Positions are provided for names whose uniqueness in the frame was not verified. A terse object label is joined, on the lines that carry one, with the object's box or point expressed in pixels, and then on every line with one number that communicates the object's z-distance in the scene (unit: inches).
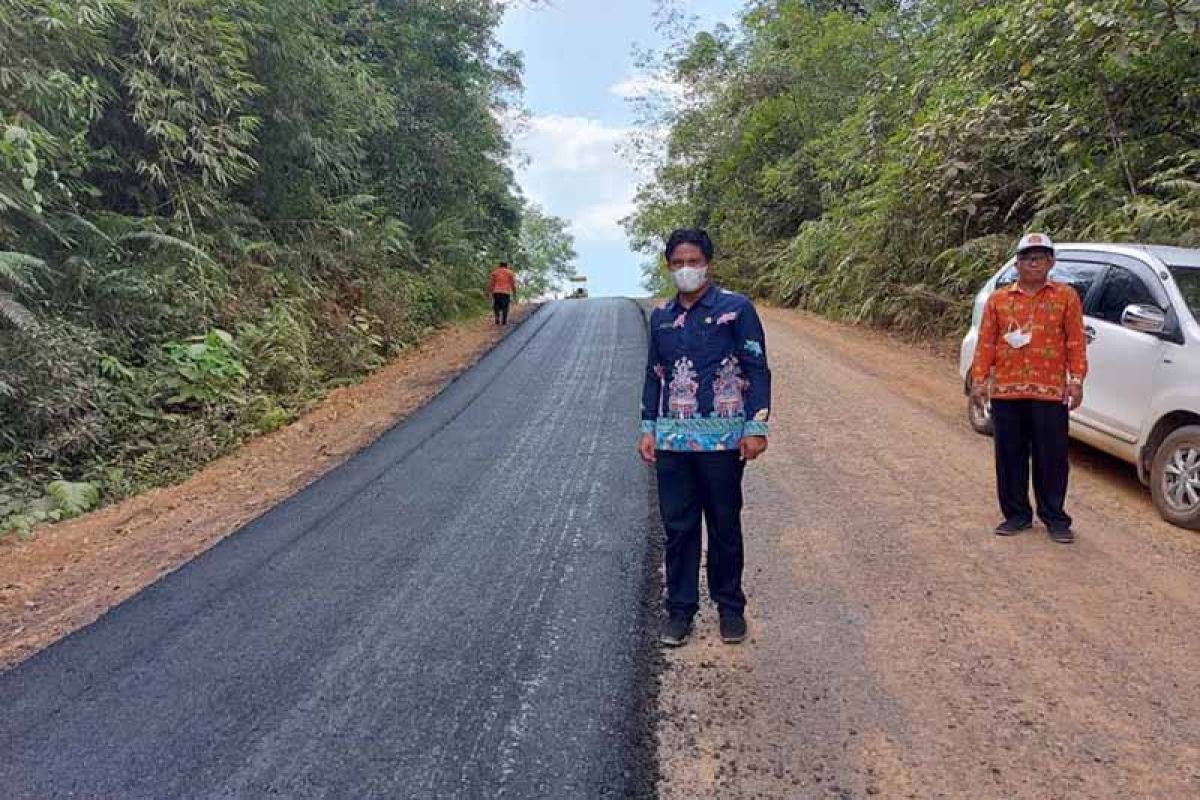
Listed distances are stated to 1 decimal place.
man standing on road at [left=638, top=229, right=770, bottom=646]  132.3
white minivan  190.9
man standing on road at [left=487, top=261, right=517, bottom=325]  721.6
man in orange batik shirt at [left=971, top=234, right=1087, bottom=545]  178.5
